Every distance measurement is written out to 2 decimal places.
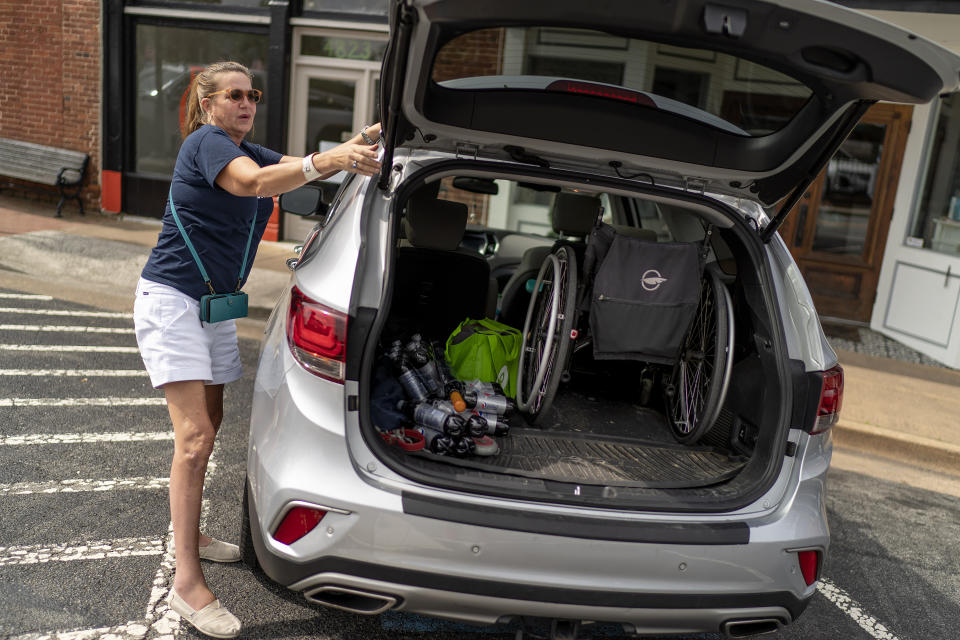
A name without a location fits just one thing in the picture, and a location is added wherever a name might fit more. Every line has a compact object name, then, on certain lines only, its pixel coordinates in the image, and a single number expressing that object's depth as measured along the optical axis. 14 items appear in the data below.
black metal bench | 11.02
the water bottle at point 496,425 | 3.03
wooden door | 9.08
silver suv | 2.25
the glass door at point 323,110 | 10.48
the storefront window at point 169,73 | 10.67
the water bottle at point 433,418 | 2.85
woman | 2.66
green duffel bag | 3.60
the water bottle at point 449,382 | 3.11
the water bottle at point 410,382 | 3.10
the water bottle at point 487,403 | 3.19
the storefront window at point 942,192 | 8.50
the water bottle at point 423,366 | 3.24
